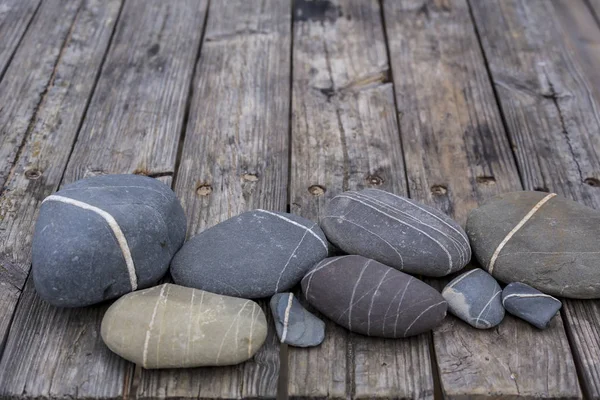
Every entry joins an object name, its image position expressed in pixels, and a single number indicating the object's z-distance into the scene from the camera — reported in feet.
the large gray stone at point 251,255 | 2.66
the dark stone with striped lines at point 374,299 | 2.56
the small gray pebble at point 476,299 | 2.62
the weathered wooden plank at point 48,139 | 2.79
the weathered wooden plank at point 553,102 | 2.68
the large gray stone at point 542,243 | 2.67
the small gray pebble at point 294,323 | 2.59
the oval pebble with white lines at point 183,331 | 2.50
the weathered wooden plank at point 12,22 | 3.57
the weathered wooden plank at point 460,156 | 2.54
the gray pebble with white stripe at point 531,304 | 2.62
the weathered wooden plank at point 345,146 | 2.53
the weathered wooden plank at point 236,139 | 2.53
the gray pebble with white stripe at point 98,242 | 2.57
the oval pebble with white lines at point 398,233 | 2.70
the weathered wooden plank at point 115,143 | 2.54
